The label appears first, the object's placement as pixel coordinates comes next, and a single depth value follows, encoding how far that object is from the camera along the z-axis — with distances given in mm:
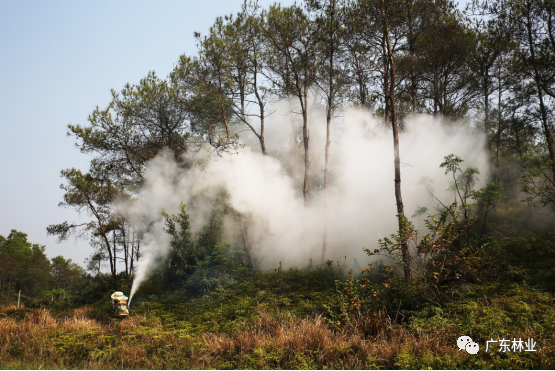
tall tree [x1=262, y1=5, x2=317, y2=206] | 18203
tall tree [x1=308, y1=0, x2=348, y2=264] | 16703
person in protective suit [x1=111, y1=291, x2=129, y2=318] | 10940
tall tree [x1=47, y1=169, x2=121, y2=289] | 21703
